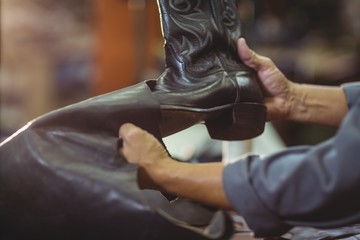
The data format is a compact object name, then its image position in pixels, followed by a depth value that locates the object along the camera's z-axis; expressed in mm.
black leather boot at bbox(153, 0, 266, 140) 1206
